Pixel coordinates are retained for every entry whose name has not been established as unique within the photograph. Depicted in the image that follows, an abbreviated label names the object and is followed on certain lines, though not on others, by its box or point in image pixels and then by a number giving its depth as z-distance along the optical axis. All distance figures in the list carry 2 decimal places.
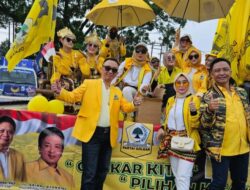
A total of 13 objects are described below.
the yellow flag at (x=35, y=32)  6.09
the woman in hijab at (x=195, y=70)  5.84
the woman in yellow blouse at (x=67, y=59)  6.88
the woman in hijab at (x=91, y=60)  7.16
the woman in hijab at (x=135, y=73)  6.43
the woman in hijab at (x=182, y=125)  4.68
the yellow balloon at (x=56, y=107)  5.70
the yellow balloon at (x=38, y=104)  5.59
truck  13.69
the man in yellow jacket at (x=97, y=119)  4.71
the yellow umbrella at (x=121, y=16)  7.66
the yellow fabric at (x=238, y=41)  6.15
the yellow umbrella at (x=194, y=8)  6.63
